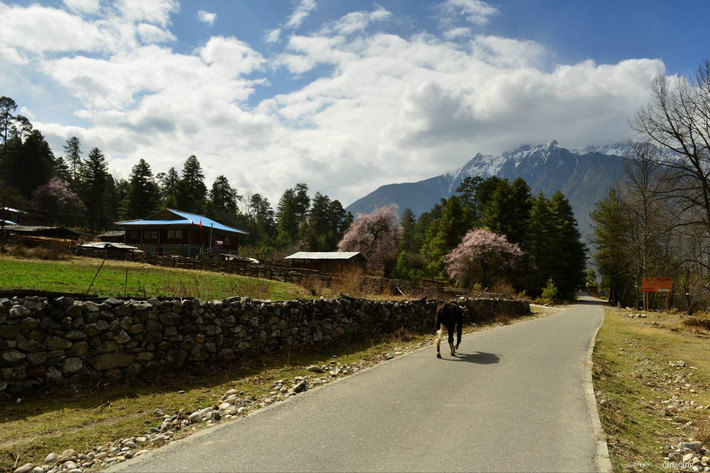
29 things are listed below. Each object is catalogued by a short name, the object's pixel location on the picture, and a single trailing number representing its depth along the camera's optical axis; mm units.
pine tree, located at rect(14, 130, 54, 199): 69312
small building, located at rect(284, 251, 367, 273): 47844
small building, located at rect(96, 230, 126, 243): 61228
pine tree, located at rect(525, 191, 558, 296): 59219
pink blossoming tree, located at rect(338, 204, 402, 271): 63094
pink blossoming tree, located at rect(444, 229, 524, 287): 50969
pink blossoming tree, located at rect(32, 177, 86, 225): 68375
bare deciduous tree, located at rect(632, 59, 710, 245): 22938
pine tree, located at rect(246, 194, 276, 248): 89544
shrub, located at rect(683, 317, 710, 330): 23500
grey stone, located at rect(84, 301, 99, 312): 7273
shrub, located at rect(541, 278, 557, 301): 49781
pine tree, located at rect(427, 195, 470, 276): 60406
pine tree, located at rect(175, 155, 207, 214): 81531
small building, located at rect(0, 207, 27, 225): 56550
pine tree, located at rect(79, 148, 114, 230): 76000
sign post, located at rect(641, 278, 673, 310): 33116
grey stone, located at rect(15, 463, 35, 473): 4469
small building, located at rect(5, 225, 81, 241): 45766
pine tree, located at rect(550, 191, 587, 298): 59866
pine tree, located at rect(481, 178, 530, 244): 57469
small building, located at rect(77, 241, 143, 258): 38188
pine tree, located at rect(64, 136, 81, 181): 92000
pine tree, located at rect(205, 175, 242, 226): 86438
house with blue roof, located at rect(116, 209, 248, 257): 56812
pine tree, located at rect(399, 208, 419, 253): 99031
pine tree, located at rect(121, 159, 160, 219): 76062
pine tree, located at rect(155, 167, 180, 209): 95125
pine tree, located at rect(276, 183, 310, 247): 96625
